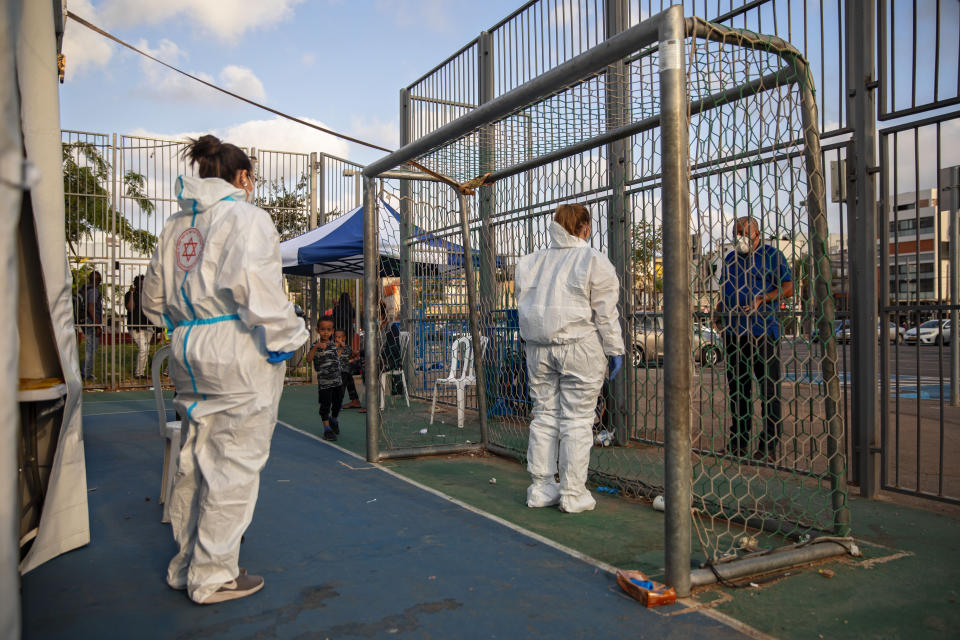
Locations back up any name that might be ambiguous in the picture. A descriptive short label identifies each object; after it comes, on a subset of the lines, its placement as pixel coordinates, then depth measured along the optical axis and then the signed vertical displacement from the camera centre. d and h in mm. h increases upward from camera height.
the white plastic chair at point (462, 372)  7512 -774
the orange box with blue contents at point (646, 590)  2904 -1220
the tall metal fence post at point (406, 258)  9289 +638
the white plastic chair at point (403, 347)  8952 -569
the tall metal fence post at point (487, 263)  6513 +377
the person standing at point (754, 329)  4371 -236
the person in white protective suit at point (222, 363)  2971 -246
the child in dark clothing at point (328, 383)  7191 -810
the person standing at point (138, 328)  11492 -359
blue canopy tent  7879 +709
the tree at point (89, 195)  12055 +1934
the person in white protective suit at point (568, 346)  4395 -293
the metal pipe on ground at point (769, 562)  3158 -1242
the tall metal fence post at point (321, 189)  14906 +2431
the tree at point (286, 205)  14539 +2080
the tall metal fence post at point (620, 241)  6332 +528
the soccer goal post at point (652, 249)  3541 +356
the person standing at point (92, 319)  11789 -192
